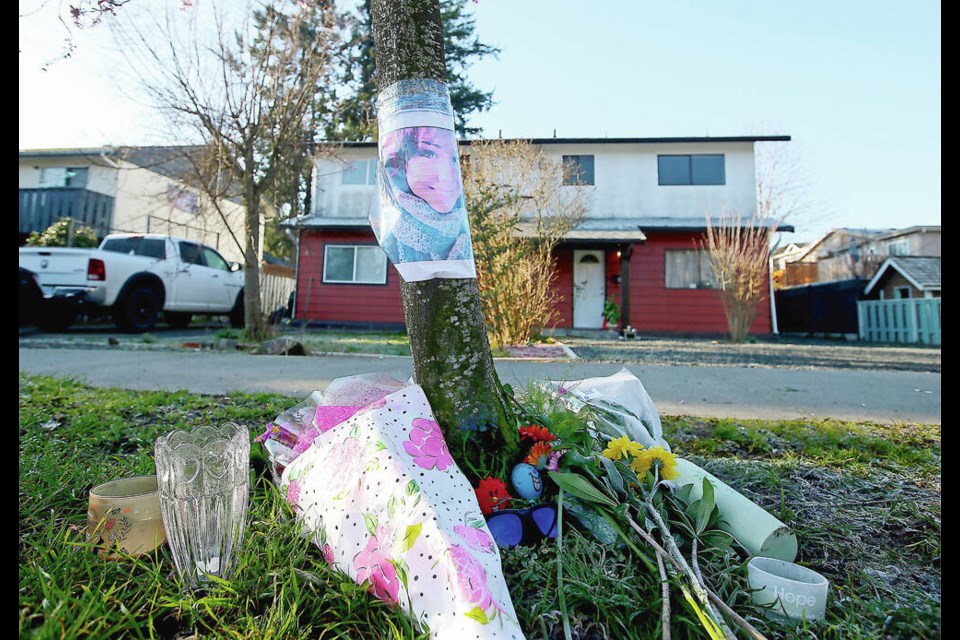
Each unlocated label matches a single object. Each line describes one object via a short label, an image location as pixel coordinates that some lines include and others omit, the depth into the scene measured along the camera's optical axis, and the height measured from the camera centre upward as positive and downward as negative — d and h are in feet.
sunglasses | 4.28 -1.76
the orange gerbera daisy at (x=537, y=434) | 5.22 -1.18
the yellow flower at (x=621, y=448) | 5.17 -1.32
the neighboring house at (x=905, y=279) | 45.52 +3.84
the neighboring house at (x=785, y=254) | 72.35 +10.06
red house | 43.70 +7.29
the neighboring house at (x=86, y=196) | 49.60 +12.98
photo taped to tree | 5.40 +1.40
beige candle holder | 4.01 -1.62
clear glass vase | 3.74 -1.37
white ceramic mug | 3.53 -1.94
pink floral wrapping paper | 3.23 -1.49
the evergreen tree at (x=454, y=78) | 33.01 +27.79
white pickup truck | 26.43 +2.36
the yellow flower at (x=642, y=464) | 5.03 -1.45
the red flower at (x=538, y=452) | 4.95 -1.30
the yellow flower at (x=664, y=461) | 5.05 -1.42
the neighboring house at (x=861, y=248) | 91.66 +14.43
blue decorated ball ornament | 4.73 -1.52
